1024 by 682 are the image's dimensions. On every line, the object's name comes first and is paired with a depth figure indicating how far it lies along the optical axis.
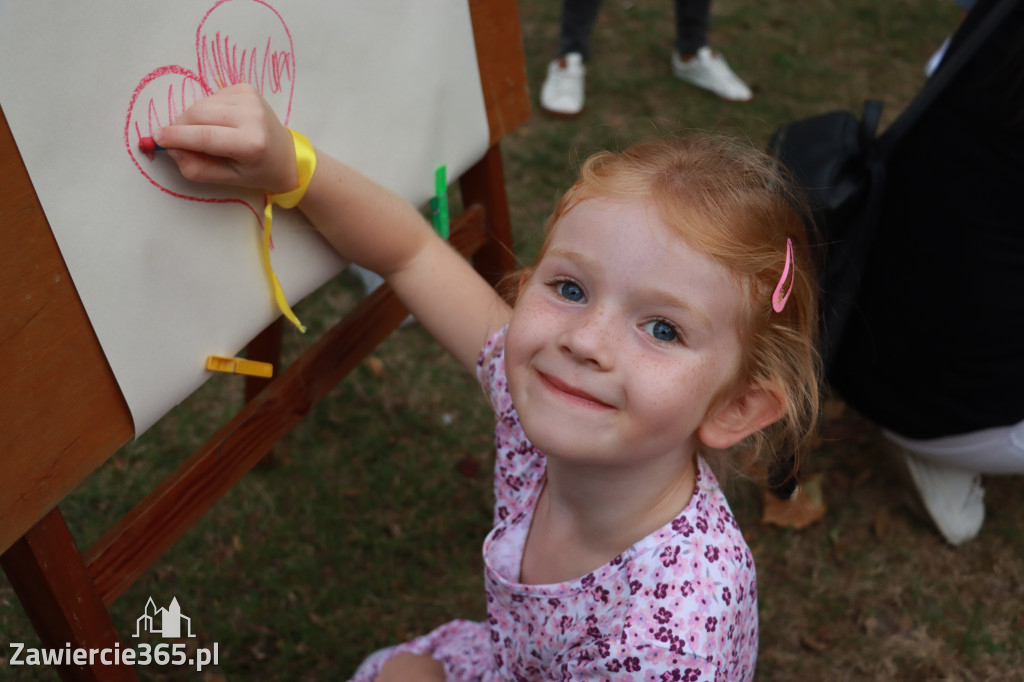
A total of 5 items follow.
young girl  1.13
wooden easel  0.98
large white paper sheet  0.98
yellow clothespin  1.26
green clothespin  1.68
